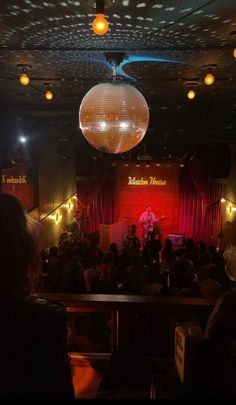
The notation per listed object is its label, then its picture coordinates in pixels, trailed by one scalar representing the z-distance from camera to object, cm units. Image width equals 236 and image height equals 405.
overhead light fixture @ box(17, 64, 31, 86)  425
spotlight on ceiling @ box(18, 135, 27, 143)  751
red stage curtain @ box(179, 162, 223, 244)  1204
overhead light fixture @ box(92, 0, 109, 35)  230
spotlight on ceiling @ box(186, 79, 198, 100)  524
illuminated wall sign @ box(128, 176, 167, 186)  1297
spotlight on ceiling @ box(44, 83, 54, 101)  537
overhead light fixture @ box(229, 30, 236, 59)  324
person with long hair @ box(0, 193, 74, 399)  118
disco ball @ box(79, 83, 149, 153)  284
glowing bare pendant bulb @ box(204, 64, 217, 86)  423
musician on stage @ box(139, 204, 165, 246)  1230
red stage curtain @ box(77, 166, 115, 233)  1262
